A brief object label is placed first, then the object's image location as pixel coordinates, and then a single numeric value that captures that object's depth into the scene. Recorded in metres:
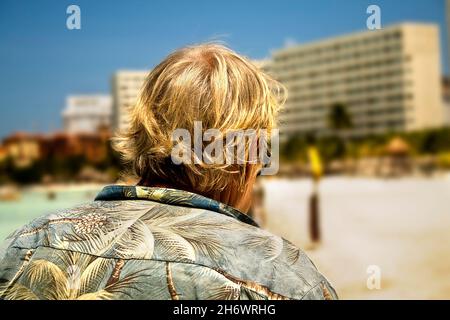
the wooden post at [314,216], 13.48
